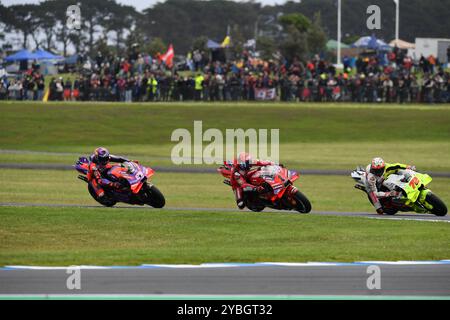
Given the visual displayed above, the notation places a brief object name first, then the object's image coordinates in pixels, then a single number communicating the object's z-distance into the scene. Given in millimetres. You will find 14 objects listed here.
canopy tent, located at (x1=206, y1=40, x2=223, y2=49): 80412
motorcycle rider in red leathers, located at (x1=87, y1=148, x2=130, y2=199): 23438
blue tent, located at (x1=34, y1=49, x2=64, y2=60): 81375
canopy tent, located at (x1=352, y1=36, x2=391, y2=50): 76819
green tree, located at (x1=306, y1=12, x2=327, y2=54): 91312
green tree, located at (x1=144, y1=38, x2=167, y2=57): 95931
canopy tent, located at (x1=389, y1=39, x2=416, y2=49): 84125
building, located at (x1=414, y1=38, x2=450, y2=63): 77000
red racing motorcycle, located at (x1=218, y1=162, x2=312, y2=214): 22672
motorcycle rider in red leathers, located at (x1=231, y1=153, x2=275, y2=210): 23047
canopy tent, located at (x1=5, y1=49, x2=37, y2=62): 79631
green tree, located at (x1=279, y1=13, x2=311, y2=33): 97312
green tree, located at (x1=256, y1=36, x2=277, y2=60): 89938
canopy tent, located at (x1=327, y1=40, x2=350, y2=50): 98606
